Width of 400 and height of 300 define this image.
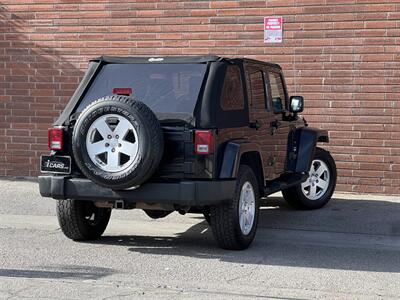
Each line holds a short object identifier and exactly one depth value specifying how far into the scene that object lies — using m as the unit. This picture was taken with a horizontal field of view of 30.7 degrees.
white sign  11.63
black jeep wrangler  6.99
